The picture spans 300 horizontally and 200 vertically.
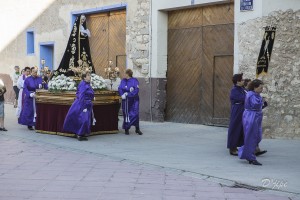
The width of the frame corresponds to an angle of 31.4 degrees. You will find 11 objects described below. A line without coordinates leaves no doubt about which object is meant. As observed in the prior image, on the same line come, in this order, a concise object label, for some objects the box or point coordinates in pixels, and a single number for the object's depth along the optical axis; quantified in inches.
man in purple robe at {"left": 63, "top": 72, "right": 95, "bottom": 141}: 461.4
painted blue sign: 491.8
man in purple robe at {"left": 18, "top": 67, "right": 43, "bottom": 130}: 540.4
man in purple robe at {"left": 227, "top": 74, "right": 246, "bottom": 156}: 380.5
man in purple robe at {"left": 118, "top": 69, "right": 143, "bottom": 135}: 502.9
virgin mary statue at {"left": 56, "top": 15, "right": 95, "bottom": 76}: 544.2
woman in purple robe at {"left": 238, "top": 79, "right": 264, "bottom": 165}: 347.1
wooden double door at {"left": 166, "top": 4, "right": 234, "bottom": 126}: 557.9
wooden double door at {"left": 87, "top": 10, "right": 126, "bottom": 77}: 695.1
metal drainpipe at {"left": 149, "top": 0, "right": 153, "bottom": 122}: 625.3
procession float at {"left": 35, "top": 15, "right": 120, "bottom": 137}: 491.8
